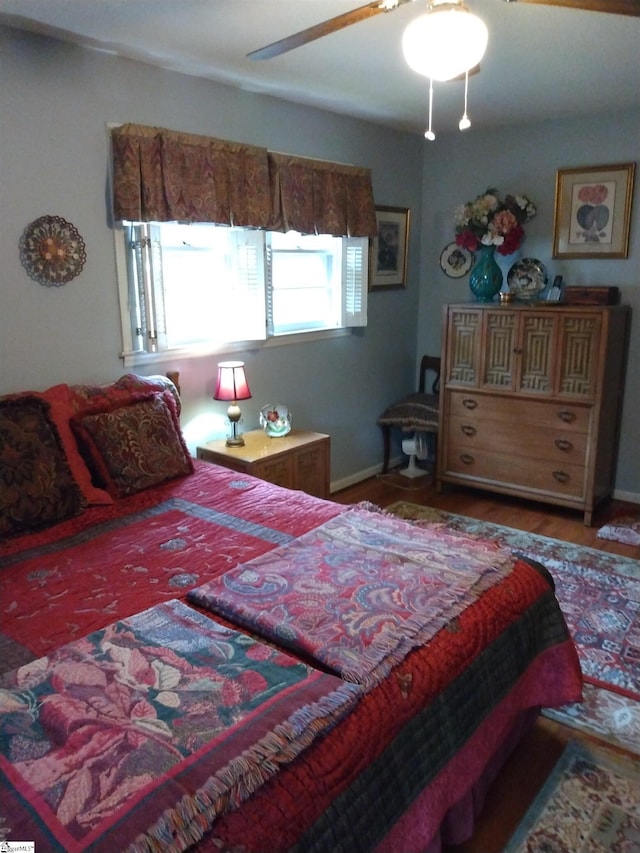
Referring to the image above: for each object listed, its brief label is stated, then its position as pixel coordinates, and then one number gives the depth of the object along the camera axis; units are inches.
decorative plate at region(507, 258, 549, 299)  166.1
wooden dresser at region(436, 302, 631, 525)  145.8
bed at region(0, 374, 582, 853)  43.9
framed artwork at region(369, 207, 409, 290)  174.9
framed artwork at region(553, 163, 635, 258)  153.7
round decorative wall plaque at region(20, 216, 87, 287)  103.3
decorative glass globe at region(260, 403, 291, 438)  139.9
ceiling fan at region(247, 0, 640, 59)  64.1
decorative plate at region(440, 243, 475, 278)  182.2
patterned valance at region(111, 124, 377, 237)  111.5
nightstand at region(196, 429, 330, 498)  126.0
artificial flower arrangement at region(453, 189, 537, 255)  163.0
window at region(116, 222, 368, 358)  119.3
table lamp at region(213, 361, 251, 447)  129.8
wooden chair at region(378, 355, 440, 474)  178.7
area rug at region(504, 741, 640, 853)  68.2
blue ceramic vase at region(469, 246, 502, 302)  167.8
